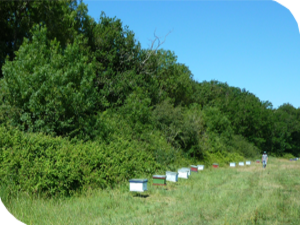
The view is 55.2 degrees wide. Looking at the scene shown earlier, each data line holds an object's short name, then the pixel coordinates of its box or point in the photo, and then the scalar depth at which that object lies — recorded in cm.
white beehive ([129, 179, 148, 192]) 1079
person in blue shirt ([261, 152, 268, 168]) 3061
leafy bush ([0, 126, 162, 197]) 1058
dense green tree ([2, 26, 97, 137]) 1634
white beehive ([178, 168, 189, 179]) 1675
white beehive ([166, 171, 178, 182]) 1460
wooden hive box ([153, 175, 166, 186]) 1295
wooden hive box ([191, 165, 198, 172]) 2143
